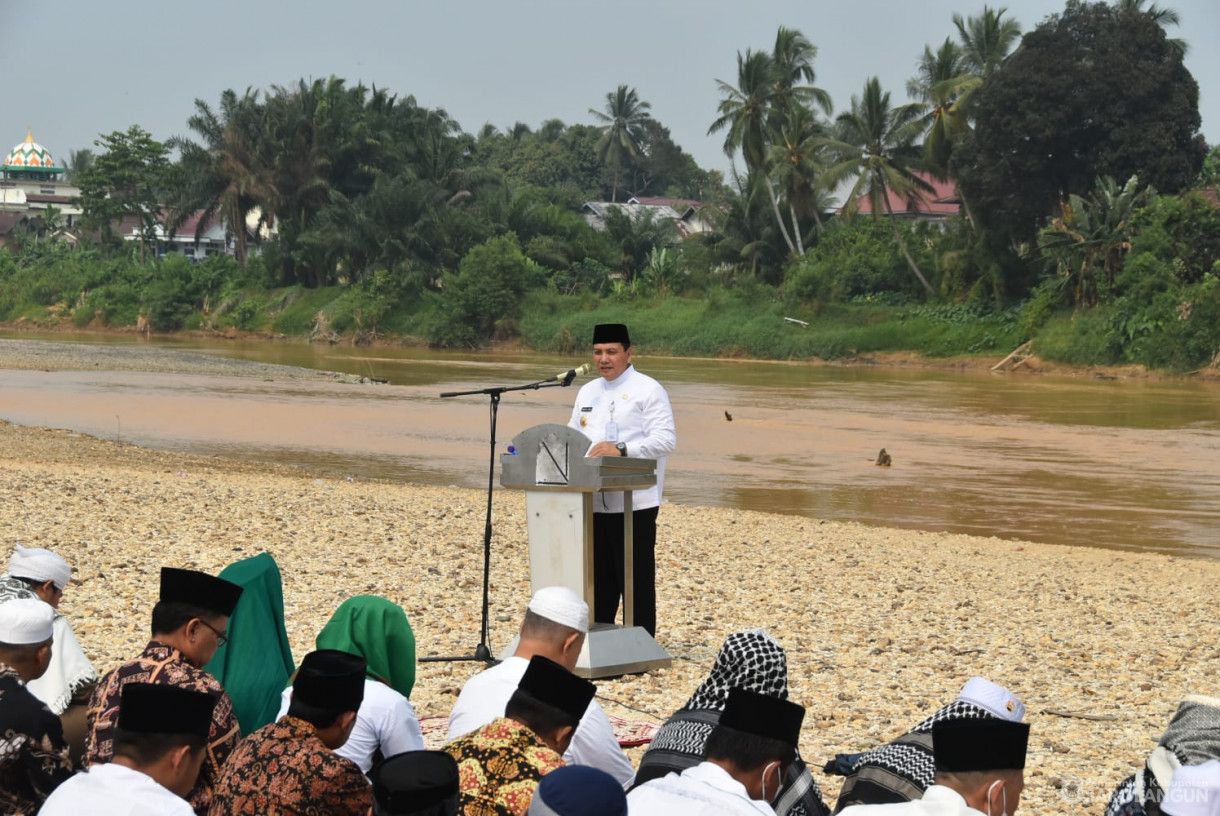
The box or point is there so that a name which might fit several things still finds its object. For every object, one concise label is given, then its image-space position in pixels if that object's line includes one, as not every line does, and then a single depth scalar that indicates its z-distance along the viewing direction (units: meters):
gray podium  12.73
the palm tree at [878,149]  100.50
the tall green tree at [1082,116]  83.87
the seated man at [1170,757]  6.13
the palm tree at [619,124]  195.25
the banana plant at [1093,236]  82.00
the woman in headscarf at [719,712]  7.29
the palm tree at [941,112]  97.50
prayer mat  10.74
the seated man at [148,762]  5.44
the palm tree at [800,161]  106.87
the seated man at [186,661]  7.11
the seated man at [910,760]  7.10
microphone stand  13.61
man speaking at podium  13.63
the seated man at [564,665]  7.32
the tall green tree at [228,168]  131.75
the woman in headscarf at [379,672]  7.48
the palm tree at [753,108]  113.25
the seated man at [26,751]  6.59
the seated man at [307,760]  6.22
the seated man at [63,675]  8.27
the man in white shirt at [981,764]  5.95
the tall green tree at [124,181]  143.75
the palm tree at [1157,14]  87.75
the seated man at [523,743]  6.03
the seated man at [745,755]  5.84
